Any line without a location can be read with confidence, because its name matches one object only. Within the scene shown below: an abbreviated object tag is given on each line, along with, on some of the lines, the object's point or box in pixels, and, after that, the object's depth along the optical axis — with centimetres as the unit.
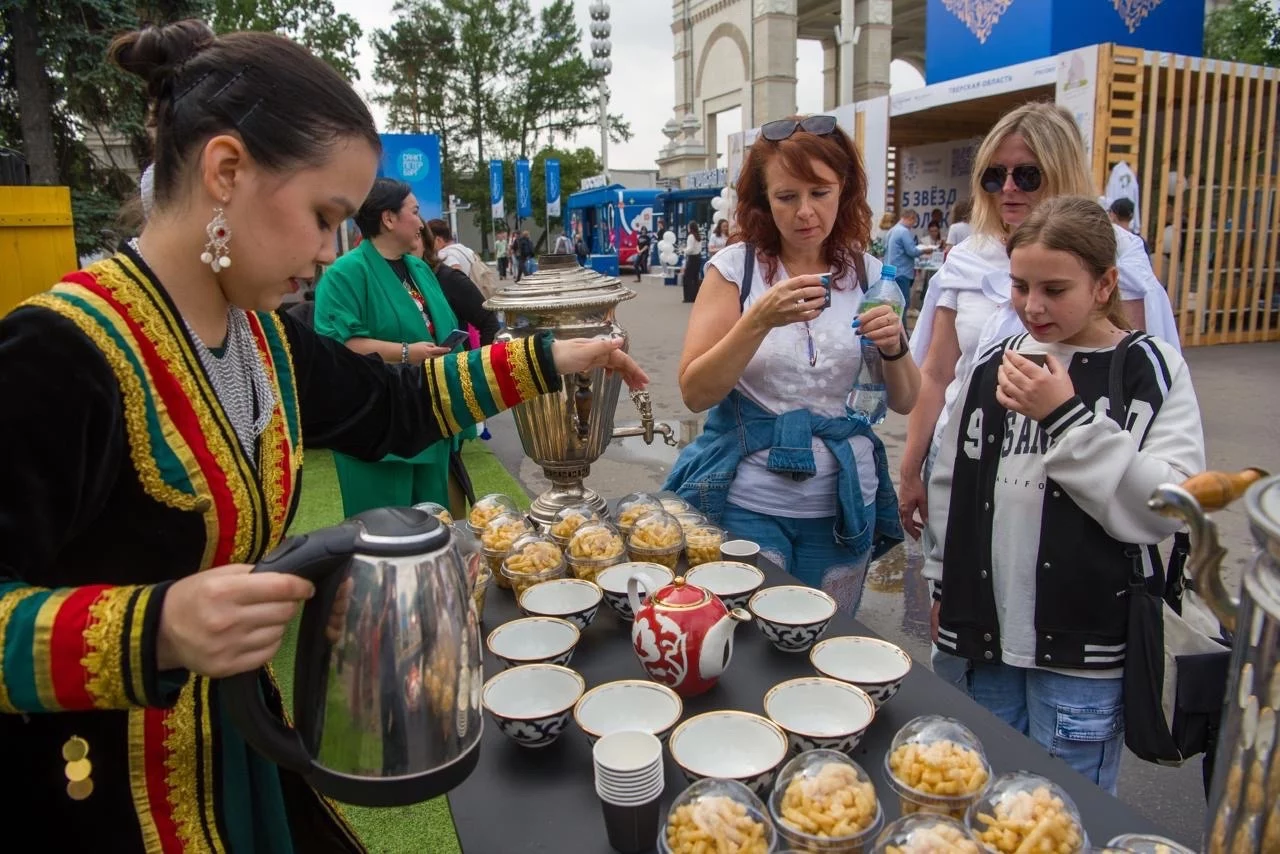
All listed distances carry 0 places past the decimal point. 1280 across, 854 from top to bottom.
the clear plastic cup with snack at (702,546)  190
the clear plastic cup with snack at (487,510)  206
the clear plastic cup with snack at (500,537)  187
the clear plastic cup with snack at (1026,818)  92
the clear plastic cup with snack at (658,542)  185
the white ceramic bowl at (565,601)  163
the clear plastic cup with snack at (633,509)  201
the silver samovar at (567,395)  245
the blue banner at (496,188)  2538
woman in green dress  298
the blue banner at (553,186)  2312
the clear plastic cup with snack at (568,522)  199
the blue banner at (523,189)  2441
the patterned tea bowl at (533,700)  124
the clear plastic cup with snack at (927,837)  91
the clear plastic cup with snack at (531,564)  176
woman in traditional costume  81
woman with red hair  200
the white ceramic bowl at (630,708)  129
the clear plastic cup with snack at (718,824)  95
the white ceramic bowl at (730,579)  169
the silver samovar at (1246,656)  56
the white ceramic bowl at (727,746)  117
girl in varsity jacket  148
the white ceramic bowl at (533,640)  149
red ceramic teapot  135
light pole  2084
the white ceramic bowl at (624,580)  167
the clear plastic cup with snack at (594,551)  182
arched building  2639
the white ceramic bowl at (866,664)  132
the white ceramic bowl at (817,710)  121
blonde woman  215
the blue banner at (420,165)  893
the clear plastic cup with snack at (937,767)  103
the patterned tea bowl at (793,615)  150
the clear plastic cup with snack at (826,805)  96
